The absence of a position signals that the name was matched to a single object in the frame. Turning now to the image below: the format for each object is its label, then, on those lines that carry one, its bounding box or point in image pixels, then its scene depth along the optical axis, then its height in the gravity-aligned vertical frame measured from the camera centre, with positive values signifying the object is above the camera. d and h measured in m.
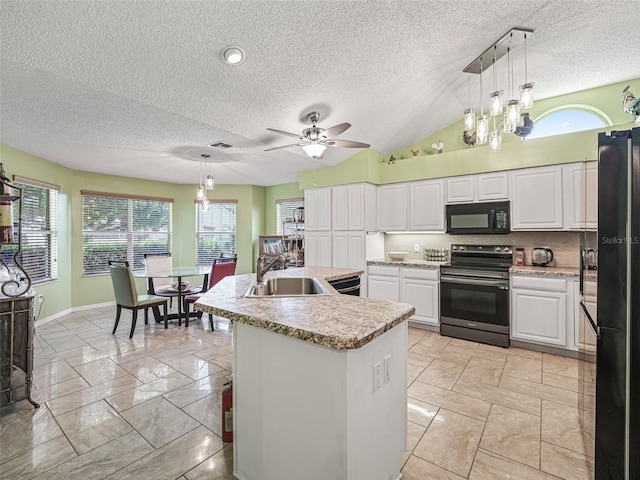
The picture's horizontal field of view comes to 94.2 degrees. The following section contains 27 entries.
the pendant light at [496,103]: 2.49 +1.16
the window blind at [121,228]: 5.41 +0.22
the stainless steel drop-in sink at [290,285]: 2.68 -0.43
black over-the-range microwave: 3.80 +0.28
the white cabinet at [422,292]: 4.04 -0.74
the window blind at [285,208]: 6.66 +0.71
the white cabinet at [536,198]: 3.49 +0.50
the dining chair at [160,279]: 4.53 -0.62
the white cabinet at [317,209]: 5.08 +0.54
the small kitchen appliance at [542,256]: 3.67 -0.21
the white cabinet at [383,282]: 4.38 -0.66
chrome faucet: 2.43 -0.24
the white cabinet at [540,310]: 3.23 -0.80
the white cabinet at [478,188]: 3.84 +0.69
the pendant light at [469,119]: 2.67 +1.09
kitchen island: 1.21 -0.67
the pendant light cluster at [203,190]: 4.38 +0.72
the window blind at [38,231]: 4.12 +0.13
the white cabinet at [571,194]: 3.37 +0.51
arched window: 3.76 +1.56
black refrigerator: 1.34 -0.32
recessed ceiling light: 2.41 +1.53
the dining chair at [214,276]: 4.34 -0.55
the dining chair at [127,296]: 3.88 -0.76
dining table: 4.36 -0.64
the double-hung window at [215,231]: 6.65 +0.19
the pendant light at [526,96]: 2.41 +1.18
